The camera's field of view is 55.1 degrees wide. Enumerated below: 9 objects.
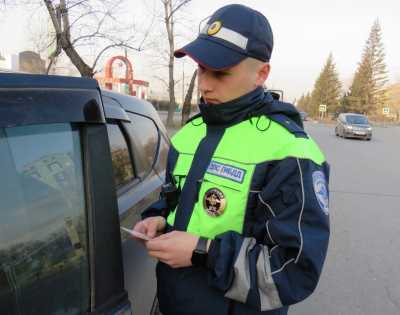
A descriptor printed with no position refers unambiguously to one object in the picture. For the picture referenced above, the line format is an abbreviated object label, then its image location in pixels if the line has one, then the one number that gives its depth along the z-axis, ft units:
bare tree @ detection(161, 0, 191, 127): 62.13
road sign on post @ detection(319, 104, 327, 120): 175.54
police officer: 3.77
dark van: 3.32
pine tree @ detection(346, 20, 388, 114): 197.57
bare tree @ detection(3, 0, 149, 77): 31.27
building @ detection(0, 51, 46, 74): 51.30
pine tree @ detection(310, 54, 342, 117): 227.81
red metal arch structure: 55.40
